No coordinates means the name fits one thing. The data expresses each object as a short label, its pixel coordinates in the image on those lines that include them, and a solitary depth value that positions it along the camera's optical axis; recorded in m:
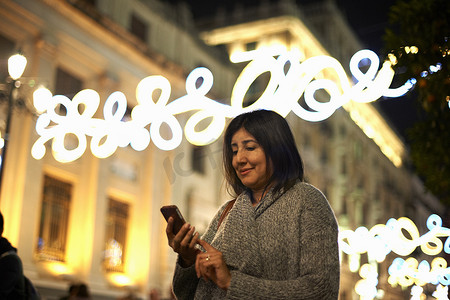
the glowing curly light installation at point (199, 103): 7.65
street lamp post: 9.10
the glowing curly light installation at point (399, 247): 8.12
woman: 2.16
